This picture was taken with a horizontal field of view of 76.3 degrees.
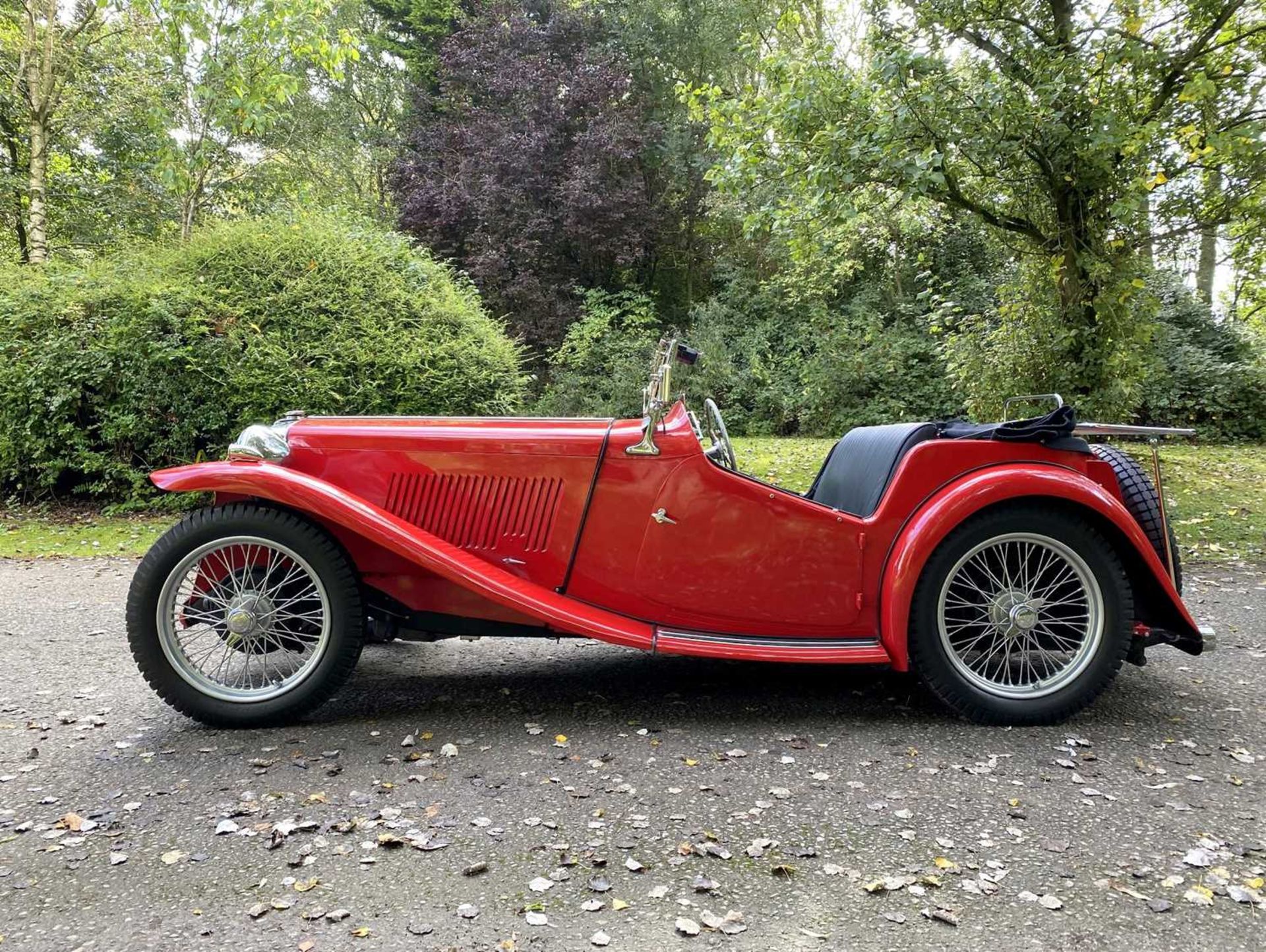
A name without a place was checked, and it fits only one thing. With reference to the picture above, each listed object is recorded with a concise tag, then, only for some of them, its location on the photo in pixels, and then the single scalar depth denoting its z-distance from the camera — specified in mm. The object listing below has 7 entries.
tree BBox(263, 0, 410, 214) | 18953
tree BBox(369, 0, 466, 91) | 19031
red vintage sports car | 2955
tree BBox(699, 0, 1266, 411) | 6148
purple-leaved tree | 15367
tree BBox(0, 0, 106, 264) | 12109
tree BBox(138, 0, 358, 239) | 9141
